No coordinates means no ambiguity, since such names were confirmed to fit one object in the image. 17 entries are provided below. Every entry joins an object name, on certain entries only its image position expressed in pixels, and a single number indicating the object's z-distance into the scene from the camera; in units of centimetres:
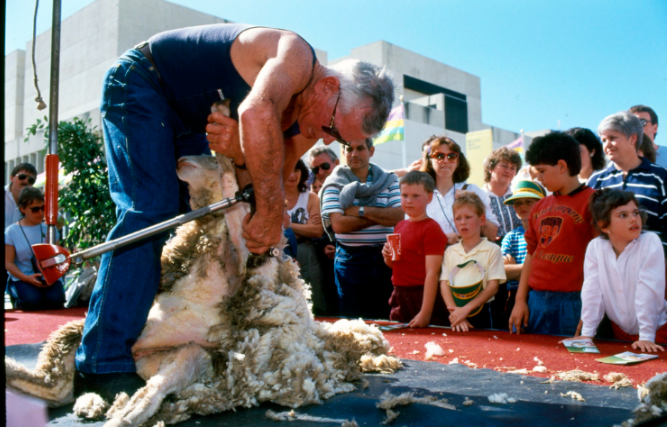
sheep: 172
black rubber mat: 158
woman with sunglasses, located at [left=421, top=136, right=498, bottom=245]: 438
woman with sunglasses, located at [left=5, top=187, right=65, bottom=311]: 549
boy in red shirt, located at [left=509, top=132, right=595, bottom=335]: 333
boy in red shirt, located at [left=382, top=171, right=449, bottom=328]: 395
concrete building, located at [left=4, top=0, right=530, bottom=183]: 1099
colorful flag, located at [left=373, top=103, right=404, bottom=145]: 948
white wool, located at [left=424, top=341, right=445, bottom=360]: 268
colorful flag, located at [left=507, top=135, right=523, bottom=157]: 1049
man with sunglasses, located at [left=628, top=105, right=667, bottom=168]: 453
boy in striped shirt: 413
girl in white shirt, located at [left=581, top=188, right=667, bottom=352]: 293
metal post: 217
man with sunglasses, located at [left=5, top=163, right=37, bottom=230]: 625
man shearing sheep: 175
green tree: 669
